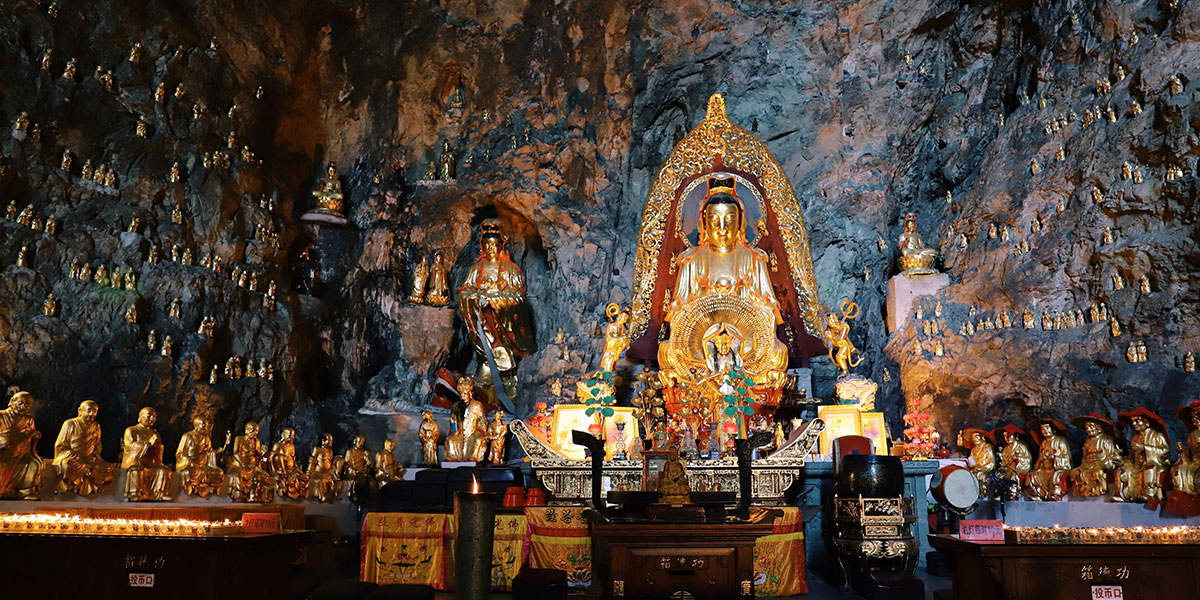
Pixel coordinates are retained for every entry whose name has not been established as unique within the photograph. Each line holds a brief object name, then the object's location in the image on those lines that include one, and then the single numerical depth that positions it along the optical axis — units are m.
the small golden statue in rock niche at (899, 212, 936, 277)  12.70
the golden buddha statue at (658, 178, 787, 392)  11.47
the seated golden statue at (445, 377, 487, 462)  11.36
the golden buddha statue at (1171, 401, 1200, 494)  7.59
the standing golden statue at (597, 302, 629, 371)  11.73
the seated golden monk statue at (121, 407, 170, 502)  8.52
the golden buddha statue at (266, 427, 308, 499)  10.25
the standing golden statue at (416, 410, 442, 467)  11.80
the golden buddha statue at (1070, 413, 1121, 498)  8.59
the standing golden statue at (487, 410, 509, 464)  11.70
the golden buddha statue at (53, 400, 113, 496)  8.15
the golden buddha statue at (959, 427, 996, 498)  9.55
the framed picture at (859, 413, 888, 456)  9.59
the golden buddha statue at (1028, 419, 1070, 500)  9.05
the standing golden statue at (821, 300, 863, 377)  11.50
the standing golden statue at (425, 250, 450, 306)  14.35
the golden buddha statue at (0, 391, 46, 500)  7.60
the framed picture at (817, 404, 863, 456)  9.72
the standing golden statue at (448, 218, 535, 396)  14.03
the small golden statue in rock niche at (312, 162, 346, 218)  13.84
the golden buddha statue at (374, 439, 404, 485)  10.57
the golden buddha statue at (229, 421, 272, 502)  9.38
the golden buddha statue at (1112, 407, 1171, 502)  8.03
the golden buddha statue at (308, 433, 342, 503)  10.27
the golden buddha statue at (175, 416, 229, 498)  9.12
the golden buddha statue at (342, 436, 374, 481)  10.70
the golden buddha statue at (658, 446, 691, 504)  4.62
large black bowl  6.51
